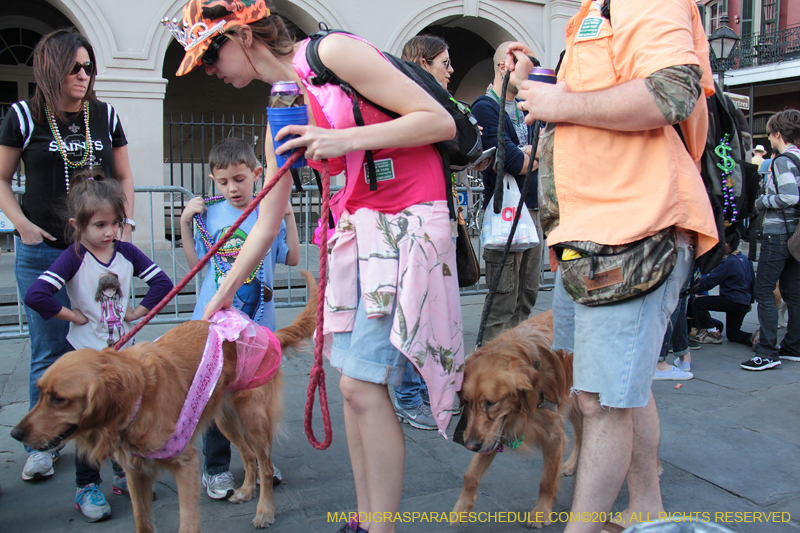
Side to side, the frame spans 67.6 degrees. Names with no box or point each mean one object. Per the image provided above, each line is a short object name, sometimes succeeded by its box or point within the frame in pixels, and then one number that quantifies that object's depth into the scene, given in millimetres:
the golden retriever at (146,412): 2061
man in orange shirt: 1708
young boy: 3164
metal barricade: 5892
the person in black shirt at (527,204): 4020
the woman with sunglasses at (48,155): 2889
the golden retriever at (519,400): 2361
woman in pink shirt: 1883
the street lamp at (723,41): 13364
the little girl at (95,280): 2686
